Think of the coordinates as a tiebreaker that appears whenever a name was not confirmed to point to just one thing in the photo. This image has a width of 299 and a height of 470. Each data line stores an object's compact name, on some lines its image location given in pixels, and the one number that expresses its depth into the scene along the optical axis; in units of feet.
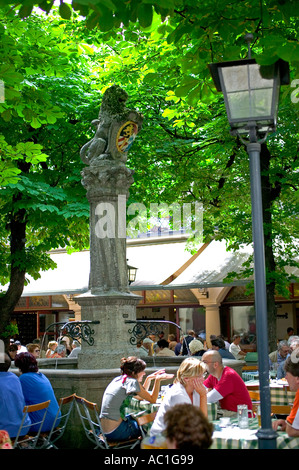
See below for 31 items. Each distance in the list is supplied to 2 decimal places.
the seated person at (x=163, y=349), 44.74
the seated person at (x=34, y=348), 38.22
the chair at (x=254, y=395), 25.50
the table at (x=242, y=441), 15.99
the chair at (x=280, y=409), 21.83
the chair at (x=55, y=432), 22.34
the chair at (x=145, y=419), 20.12
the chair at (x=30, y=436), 20.58
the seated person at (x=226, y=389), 22.63
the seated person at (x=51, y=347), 48.89
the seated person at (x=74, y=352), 40.04
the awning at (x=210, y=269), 66.44
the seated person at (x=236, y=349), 53.42
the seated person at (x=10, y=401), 20.83
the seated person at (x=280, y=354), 37.70
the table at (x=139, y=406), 22.02
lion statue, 33.45
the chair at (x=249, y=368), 52.31
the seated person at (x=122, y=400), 21.53
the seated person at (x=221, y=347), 37.19
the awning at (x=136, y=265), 74.95
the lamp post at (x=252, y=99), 14.73
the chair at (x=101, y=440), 21.54
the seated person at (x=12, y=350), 42.04
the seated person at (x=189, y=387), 18.34
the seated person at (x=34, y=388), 22.69
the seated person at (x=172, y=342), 52.85
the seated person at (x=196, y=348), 41.81
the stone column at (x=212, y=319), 73.46
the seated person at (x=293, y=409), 16.97
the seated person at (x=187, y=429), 10.93
